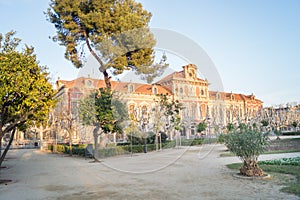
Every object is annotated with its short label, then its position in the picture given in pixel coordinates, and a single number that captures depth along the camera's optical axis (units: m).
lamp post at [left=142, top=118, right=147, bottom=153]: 24.46
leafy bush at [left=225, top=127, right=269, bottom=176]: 8.16
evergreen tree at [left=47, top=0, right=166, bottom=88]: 17.75
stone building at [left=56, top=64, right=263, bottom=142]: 37.66
